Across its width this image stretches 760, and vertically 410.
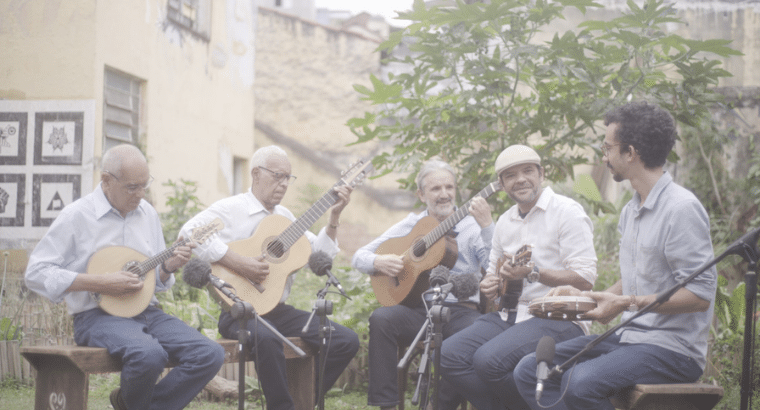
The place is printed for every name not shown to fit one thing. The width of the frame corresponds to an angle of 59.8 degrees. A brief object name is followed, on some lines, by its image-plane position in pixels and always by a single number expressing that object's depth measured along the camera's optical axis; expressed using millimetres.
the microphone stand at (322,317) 3781
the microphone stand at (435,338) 3385
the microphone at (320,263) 4094
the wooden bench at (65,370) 3621
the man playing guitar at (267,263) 4262
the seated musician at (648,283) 2984
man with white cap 3775
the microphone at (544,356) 2875
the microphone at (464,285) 3975
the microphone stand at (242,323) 3408
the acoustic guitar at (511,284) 3635
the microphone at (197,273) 3824
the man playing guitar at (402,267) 4352
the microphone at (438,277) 3625
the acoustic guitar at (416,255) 4500
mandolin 3879
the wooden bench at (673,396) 3012
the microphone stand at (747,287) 2562
